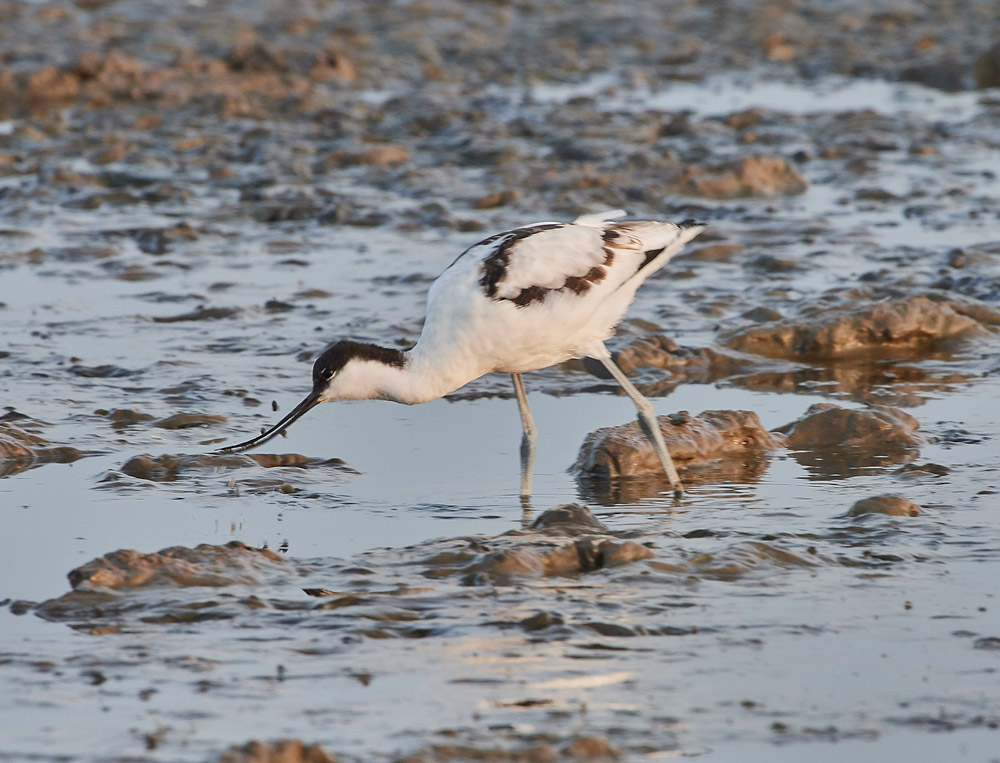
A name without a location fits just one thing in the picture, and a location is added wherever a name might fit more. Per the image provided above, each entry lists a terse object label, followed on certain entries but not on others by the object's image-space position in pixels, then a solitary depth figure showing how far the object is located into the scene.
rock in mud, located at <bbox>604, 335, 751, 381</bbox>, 13.81
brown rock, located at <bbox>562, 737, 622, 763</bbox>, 6.36
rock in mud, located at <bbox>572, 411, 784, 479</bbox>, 11.27
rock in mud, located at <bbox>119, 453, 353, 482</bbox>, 10.84
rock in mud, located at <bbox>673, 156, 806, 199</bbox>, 20.13
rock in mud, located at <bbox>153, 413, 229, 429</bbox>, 12.03
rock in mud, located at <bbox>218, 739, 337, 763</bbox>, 6.16
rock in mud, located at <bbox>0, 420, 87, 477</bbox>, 11.12
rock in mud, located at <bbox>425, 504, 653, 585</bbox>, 8.74
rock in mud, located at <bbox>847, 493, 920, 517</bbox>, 9.63
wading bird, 10.54
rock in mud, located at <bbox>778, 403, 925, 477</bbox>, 11.23
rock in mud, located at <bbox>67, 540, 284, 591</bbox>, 8.44
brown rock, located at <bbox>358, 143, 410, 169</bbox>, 21.94
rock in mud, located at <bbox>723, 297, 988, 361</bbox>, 14.16
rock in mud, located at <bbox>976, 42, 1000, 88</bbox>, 28.48
